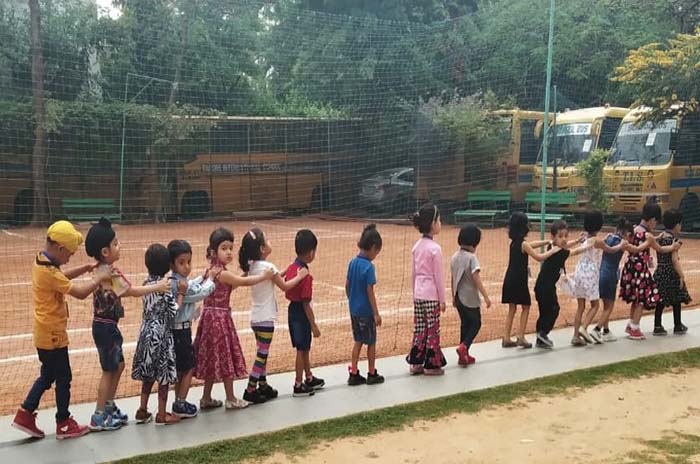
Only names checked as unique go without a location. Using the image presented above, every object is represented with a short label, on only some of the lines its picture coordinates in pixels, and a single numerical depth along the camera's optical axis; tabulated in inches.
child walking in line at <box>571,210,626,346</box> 233.0
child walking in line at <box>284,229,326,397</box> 179.3
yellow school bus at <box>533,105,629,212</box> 664.4
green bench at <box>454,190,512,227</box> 639.1
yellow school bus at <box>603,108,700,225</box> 598.2
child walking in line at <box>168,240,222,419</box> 160.7
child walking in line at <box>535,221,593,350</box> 227.8
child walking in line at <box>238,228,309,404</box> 173.2
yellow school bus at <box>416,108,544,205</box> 598.2
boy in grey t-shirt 209.2
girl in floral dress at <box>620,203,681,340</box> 240.8
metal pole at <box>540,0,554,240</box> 390.3
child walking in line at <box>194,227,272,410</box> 165.6
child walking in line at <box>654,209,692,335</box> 247.0
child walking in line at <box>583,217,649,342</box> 238.8
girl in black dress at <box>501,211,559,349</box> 225.5
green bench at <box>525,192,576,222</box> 634.2
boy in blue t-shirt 187.9
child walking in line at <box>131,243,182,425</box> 155.7
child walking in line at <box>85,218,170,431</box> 151.8
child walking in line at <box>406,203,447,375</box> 197.6
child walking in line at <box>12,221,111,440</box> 147.7
